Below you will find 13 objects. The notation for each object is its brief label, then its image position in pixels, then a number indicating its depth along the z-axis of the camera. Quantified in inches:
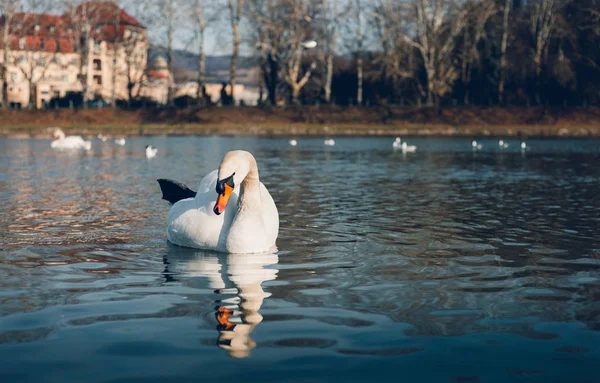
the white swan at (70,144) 1603.1
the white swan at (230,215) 370.3
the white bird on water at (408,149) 1555.9
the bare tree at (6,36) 2765.7
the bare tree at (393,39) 2802.7
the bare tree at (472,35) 2839.6
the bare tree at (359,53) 2871.8
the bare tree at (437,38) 2682.1
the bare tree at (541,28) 2901.1
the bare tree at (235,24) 2881.4
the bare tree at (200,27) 2871.6
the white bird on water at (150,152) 1304.1
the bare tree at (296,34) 2773.1
